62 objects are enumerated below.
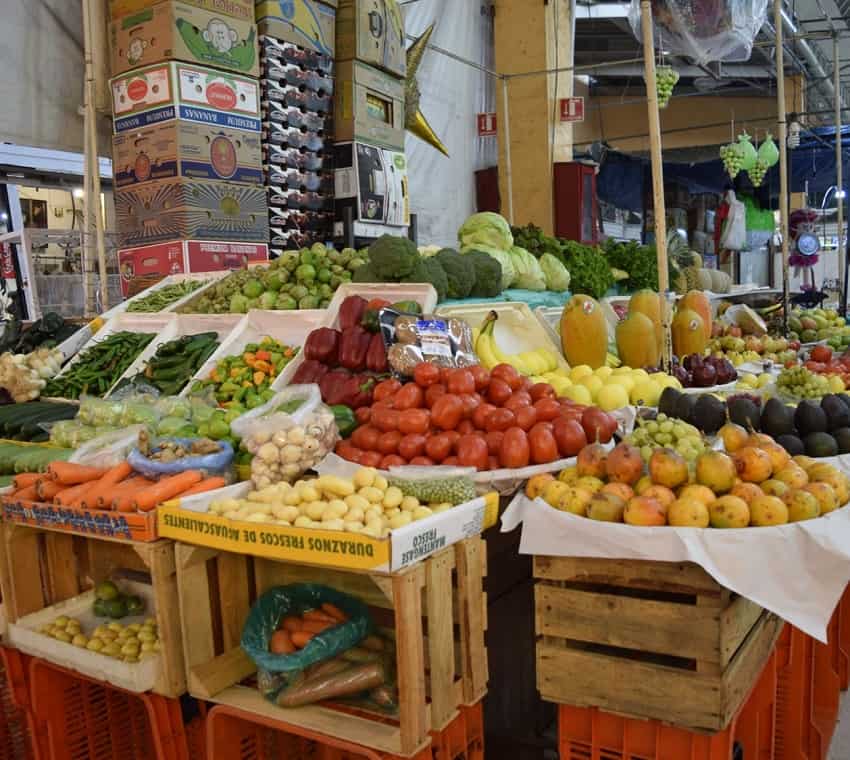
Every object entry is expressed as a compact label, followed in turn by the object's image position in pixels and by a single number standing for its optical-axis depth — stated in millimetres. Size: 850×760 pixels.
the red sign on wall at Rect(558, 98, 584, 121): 8711
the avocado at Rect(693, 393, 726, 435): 2912
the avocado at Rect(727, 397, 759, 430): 2873
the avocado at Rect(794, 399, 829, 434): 2732
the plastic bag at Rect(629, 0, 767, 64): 4863
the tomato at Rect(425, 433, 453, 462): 2658
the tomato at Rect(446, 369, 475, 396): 2828
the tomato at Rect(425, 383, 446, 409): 2840
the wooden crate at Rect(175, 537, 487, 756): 1927
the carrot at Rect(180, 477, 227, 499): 2413
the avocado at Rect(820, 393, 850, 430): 2742
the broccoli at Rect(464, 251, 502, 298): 4473
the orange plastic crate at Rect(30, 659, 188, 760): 2537
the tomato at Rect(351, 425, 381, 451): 2776
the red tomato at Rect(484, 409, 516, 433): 2705
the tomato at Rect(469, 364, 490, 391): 2936
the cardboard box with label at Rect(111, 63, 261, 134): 4922
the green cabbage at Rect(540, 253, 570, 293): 5398
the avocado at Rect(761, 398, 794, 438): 2789
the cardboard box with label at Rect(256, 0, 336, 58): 5633
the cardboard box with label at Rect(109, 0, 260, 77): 4895
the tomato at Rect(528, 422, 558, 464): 2604
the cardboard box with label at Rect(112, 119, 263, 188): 4961
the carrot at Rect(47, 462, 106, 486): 2549
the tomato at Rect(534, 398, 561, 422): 2751
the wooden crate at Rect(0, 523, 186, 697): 2658
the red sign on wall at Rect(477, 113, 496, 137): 8641
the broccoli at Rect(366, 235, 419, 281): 3869
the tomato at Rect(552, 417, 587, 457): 2662
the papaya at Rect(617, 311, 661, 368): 4168
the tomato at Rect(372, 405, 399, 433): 2781
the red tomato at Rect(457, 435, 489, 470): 2578
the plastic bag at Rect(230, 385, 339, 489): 2596
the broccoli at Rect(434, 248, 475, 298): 4209
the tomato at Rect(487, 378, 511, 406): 2875
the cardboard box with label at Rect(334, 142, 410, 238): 6285
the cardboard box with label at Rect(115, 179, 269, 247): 5027
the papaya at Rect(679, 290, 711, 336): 5195
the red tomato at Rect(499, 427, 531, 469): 2564
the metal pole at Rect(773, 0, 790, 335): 5578
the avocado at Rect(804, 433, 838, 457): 2656
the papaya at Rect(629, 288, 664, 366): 4746
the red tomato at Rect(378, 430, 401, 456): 2736
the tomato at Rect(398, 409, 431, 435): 2725
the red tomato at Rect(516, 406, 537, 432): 2713
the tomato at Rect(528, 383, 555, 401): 2926
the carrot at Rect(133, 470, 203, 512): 2295
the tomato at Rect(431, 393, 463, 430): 2746
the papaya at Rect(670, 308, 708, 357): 4664
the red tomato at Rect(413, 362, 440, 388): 2896
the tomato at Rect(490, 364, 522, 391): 2965
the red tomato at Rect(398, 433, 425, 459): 2689
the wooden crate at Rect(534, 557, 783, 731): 1908
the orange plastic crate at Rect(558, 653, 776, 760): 1966
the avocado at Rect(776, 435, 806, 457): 2689
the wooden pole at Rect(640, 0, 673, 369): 3699
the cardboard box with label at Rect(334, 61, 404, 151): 6312
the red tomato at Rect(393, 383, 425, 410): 2836
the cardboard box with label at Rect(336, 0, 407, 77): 6297
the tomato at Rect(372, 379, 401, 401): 2975
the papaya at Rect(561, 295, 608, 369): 3938
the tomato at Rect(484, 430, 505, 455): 2635
